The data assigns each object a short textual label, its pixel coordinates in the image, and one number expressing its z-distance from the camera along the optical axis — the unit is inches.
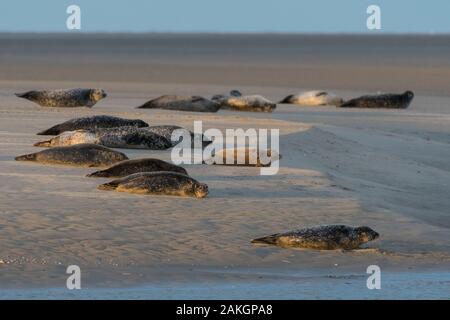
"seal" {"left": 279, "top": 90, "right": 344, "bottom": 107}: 1006.4
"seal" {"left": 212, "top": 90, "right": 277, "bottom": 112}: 888.3
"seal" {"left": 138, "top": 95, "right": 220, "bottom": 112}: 842.8
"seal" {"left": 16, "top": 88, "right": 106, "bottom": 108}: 844.0
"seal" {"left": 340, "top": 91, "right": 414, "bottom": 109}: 991.0
